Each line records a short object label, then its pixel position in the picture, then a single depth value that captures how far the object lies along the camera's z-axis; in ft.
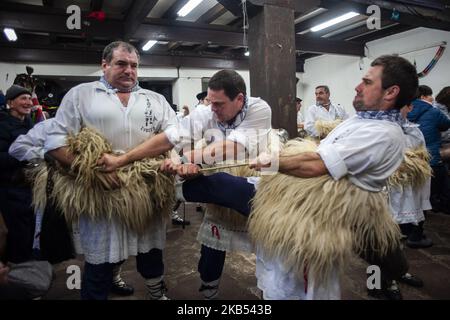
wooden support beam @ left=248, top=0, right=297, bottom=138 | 9.04
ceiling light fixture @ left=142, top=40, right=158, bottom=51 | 25.52
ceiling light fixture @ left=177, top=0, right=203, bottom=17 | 17.79
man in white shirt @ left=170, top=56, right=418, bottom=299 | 4.72
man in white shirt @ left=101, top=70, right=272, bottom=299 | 6.30
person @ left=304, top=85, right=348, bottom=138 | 17.43
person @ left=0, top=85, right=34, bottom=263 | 9.14
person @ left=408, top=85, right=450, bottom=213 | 12.55
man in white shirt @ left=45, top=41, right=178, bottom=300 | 6.05
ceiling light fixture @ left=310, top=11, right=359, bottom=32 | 22.09
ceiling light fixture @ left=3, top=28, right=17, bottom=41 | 20.87
